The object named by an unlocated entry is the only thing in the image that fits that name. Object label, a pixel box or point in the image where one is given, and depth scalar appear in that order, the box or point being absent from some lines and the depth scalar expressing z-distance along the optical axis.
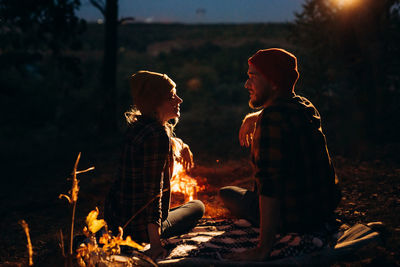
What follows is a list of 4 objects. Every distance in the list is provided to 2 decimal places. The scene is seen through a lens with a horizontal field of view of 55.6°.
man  2.78
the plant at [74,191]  1.94
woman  3.11
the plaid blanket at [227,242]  2.99
